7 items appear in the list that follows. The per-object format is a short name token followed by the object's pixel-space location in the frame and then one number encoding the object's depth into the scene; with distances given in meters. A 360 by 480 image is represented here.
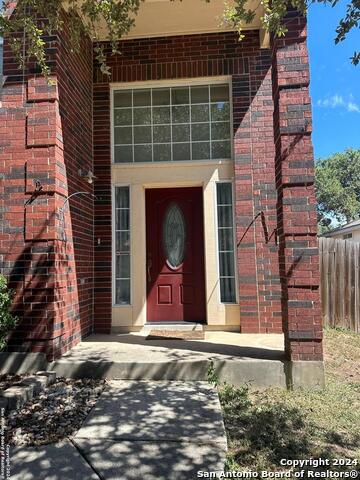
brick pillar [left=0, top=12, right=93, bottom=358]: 4.34
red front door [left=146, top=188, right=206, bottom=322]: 6.03
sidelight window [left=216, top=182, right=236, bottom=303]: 5.84
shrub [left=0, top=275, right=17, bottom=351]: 4.00
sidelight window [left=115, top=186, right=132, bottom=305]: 5.93
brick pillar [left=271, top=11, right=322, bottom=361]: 4.07
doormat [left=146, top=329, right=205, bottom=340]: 5.29
